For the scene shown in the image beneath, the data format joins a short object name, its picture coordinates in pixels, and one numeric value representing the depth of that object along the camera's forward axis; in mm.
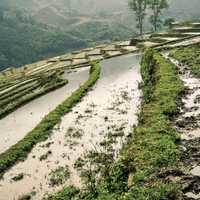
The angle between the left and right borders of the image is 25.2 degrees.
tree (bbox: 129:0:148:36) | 103438
